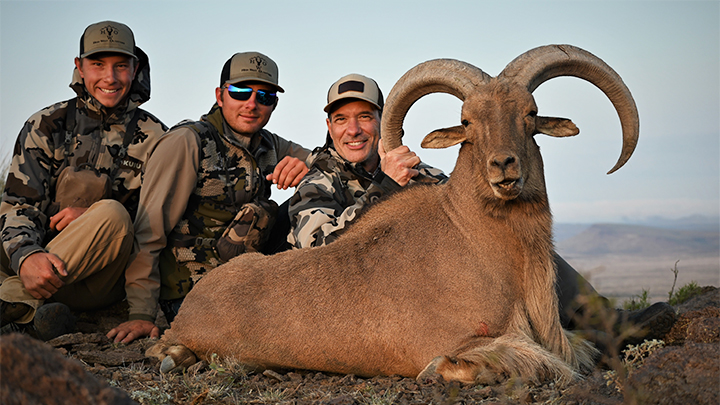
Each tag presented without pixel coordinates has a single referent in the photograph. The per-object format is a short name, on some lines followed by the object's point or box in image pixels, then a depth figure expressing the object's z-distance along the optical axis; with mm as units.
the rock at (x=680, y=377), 3395
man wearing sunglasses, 7414
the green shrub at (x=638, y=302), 8703
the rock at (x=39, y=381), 2408
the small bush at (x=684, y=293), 9289
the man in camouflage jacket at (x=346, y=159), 6816
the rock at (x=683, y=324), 5410
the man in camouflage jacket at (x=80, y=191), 6754
